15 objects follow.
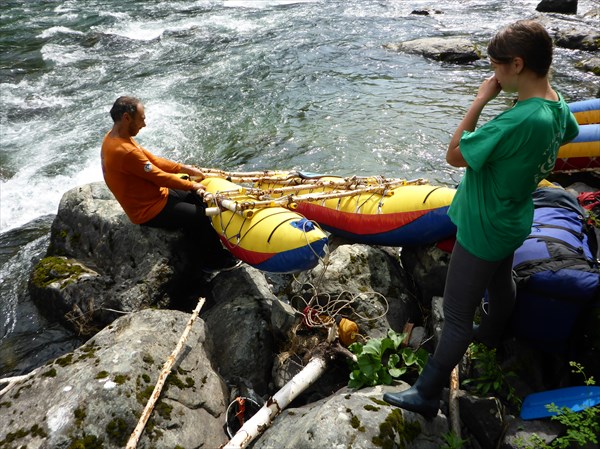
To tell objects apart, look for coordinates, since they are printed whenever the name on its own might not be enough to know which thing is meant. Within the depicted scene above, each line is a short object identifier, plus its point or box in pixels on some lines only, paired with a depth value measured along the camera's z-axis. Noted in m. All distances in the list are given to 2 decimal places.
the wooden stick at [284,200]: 4.88
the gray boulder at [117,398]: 3.05
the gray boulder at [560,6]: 15.41
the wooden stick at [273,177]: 5.44
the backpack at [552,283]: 3.13
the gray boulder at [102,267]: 5.00
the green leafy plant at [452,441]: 2.92
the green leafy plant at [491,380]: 3.22
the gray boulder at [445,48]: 12.08
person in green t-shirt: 2.30
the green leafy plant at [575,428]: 2.74
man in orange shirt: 4.70
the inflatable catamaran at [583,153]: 5.56
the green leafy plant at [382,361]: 3.49
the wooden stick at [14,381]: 3.51
